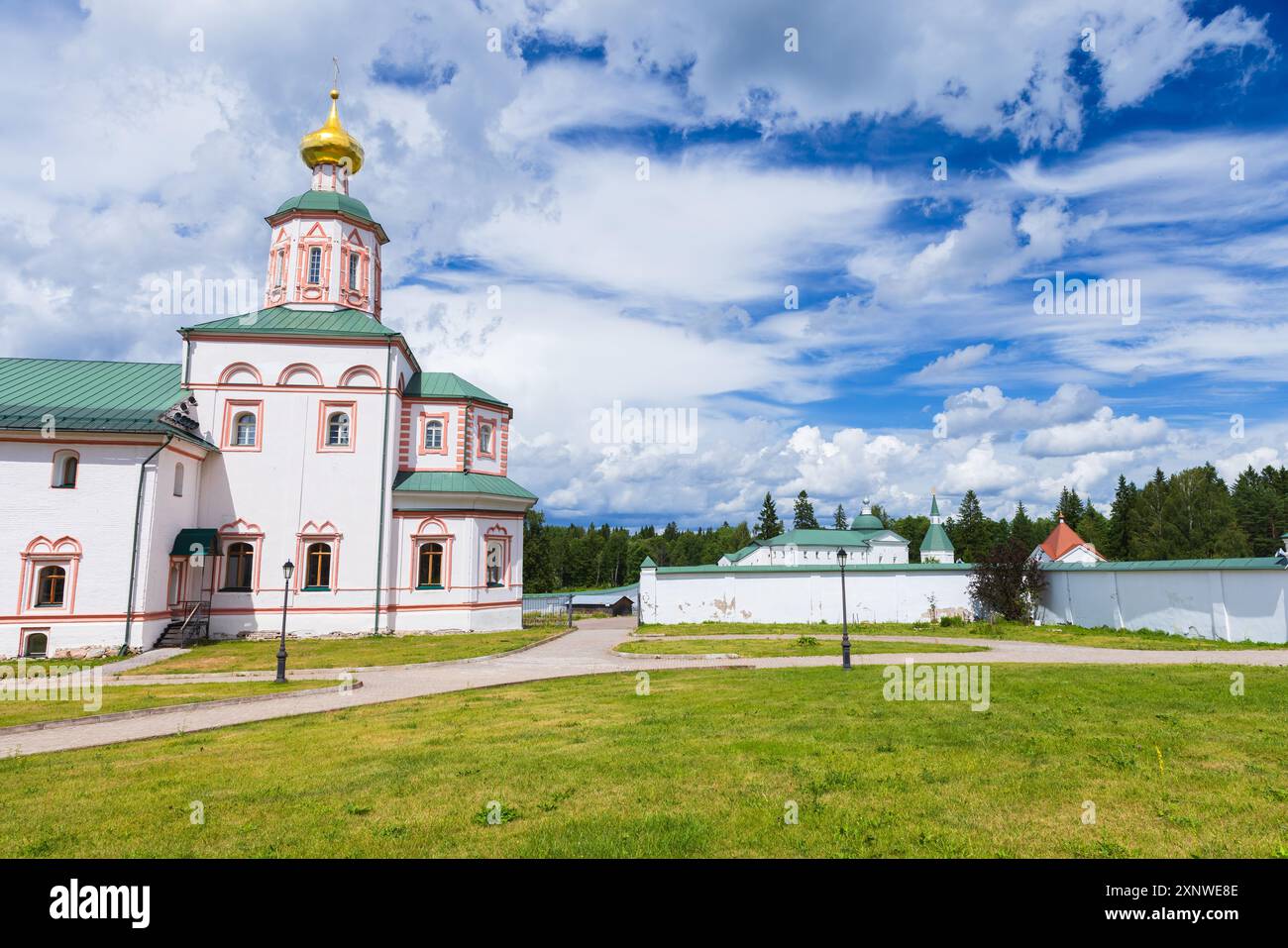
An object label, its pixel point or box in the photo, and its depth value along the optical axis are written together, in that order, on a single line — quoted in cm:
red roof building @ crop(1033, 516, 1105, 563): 5953
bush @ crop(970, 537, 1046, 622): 3175
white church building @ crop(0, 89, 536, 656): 2330
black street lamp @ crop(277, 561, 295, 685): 1683
